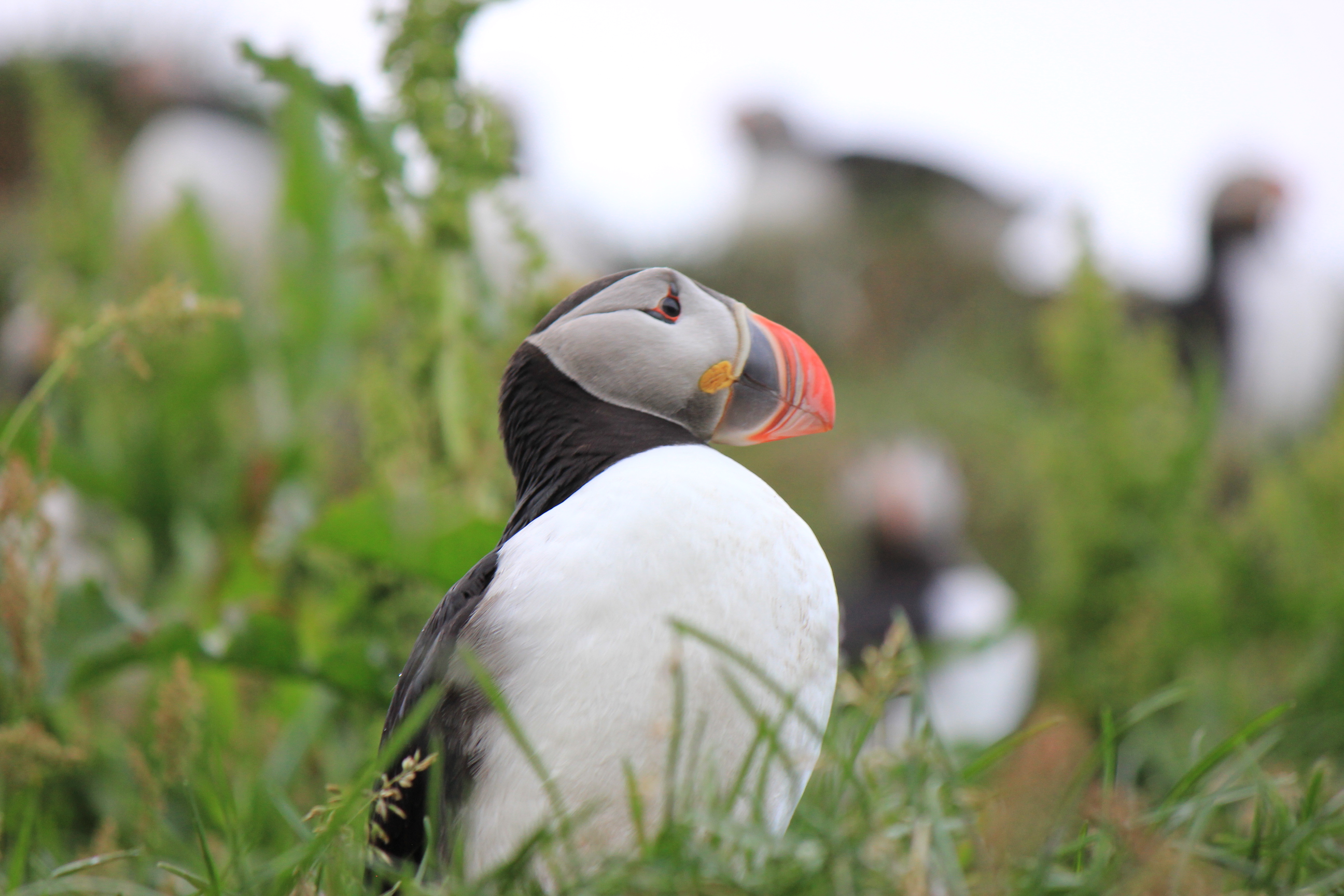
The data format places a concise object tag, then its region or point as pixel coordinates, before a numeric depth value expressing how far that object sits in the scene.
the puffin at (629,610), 3.73
